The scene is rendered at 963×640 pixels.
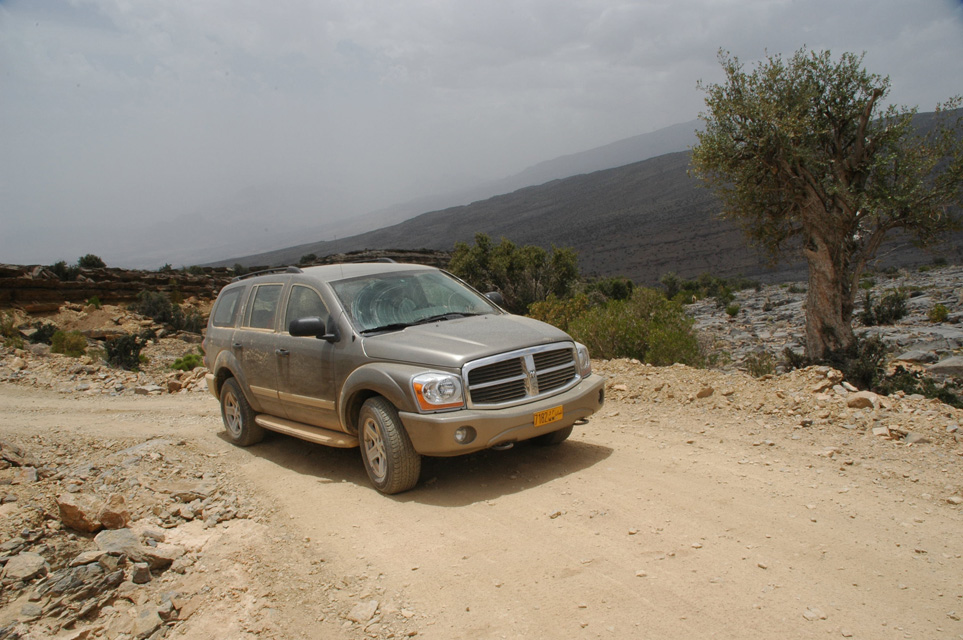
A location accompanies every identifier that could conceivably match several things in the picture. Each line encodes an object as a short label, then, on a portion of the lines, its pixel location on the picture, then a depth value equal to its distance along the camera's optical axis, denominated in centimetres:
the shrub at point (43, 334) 2411
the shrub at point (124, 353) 1961
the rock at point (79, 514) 482
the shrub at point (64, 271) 3628
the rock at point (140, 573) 421
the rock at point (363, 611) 373
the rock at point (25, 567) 406
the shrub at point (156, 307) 3197
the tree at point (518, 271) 2841
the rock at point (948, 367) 1414
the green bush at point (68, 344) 2084
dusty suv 531
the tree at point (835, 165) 1359
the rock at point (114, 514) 489
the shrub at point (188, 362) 1915
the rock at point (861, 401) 747
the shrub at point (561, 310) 1585
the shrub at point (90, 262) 4306
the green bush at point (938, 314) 2202
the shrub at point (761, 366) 1165
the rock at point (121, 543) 441
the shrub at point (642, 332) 1181
